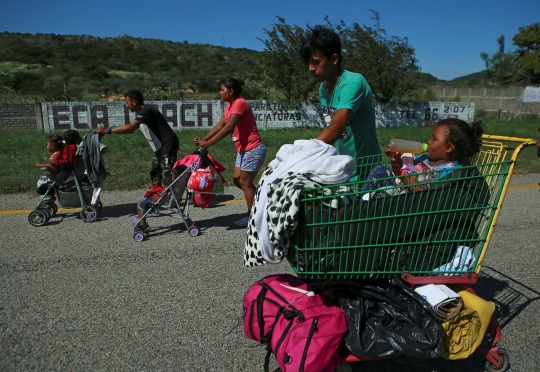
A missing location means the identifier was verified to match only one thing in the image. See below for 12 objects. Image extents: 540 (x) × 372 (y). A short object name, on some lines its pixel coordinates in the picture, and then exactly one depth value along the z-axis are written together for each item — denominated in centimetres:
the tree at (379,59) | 2100
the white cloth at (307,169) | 254
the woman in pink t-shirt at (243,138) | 567
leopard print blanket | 238
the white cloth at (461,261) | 280
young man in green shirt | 321
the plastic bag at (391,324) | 253
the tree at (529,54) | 3838
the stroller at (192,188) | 530
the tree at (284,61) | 1994
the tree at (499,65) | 4871
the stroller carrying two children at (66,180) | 594
